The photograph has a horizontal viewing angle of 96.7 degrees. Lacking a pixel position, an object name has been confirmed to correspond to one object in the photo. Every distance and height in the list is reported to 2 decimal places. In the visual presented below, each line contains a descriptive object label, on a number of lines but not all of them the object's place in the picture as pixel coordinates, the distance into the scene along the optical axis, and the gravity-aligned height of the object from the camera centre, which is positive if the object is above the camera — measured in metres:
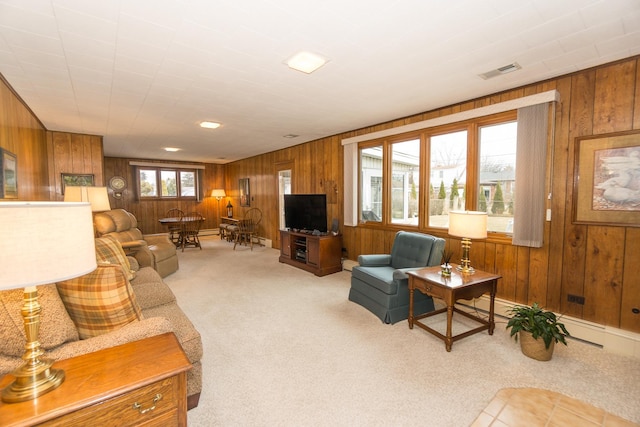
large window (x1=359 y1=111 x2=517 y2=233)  3.21 +0.33
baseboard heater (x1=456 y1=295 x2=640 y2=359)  2.41 -1.22
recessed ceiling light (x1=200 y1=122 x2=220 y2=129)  4.42 +1.17
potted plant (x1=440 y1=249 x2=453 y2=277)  2.71 -0.69
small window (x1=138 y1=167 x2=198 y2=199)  8.64 +0.52
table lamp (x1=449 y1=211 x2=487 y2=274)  2.65 -0.24
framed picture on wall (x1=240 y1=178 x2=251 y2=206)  8.39 +0.18
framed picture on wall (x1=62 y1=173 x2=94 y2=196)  5.17 +0.37
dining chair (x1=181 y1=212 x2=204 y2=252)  7.19 -0.79
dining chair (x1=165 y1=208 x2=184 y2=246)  7.24 -0.81
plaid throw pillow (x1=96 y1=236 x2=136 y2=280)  2.58 -0.50
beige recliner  4.21 -0.69
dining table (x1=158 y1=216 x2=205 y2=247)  7.19 -0.55
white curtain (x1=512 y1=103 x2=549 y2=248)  2.79 +0.23
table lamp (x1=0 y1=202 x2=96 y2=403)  0.87 -0.19
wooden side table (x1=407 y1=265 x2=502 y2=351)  2.49 -0.83
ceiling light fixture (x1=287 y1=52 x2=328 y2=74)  2.31 +1.16
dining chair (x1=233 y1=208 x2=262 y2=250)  7.45 -0.77
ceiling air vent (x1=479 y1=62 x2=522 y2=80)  2.51 +1.17
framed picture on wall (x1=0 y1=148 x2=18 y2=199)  2.58 +0.24
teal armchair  3.01 -0.87
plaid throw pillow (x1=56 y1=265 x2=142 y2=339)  1.46 -0.53
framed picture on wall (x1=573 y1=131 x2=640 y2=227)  2.38 +0.16
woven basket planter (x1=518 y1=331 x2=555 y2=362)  2.34 -1.24
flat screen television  5.17 -0.25
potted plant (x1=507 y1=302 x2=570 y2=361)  2.29 -1.09
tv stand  4.82 -0.96
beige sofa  1.23 -0.61
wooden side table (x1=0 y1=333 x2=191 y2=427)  0.98 -0.71
